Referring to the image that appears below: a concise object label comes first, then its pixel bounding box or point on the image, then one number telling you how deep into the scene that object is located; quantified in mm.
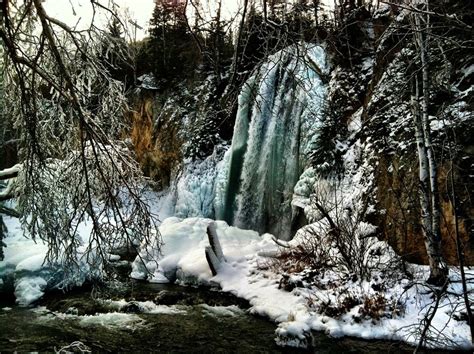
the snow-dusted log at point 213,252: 10961
